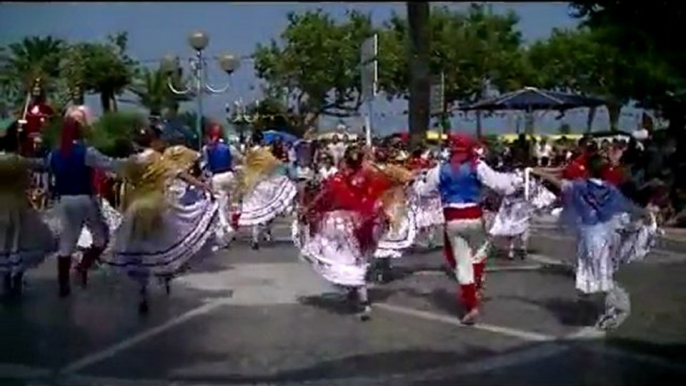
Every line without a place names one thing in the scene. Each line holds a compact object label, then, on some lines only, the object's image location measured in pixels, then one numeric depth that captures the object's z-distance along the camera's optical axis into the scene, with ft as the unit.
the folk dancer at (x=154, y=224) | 37.73
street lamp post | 44.19
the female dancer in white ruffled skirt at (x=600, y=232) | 34.58
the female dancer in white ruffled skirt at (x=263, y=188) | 54.80
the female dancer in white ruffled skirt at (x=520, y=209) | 49.90
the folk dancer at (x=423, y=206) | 45.38
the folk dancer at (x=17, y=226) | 40.86
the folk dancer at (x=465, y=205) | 35.63
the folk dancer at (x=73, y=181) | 39.42
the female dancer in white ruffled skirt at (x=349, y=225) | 37.24
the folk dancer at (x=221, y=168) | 50.83
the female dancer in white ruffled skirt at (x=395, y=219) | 41.86
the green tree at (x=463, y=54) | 55.67
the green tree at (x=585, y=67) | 67.56
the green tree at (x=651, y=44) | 40.04
